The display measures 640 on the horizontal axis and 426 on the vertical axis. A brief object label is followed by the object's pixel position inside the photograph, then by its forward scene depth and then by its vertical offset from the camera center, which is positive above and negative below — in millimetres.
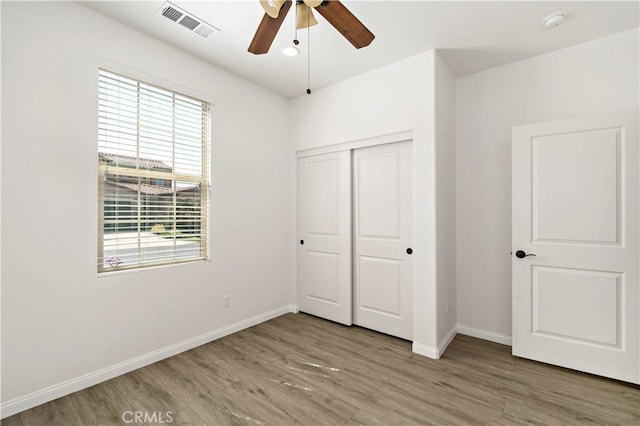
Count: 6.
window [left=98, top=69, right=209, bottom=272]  2375 +362
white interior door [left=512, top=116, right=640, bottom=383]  2299 -248
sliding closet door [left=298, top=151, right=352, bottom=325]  3459 -253
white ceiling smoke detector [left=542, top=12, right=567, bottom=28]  2227 +1496
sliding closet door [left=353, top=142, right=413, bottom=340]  3049 -247
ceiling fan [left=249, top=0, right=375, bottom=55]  1613 +1137
